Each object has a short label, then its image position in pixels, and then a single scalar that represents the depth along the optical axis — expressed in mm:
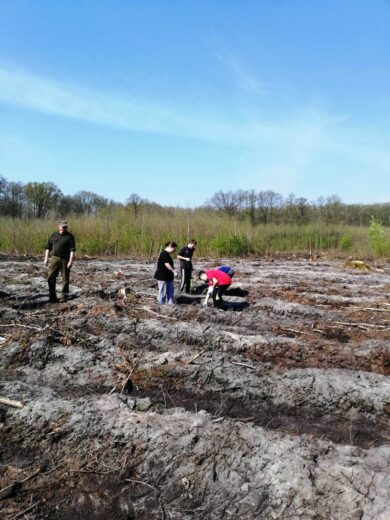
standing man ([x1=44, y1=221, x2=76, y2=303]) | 9164
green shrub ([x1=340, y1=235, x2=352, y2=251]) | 30312
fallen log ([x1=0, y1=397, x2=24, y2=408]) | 4535
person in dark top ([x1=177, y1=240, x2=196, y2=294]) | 11273
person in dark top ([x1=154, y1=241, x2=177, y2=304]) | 9305
